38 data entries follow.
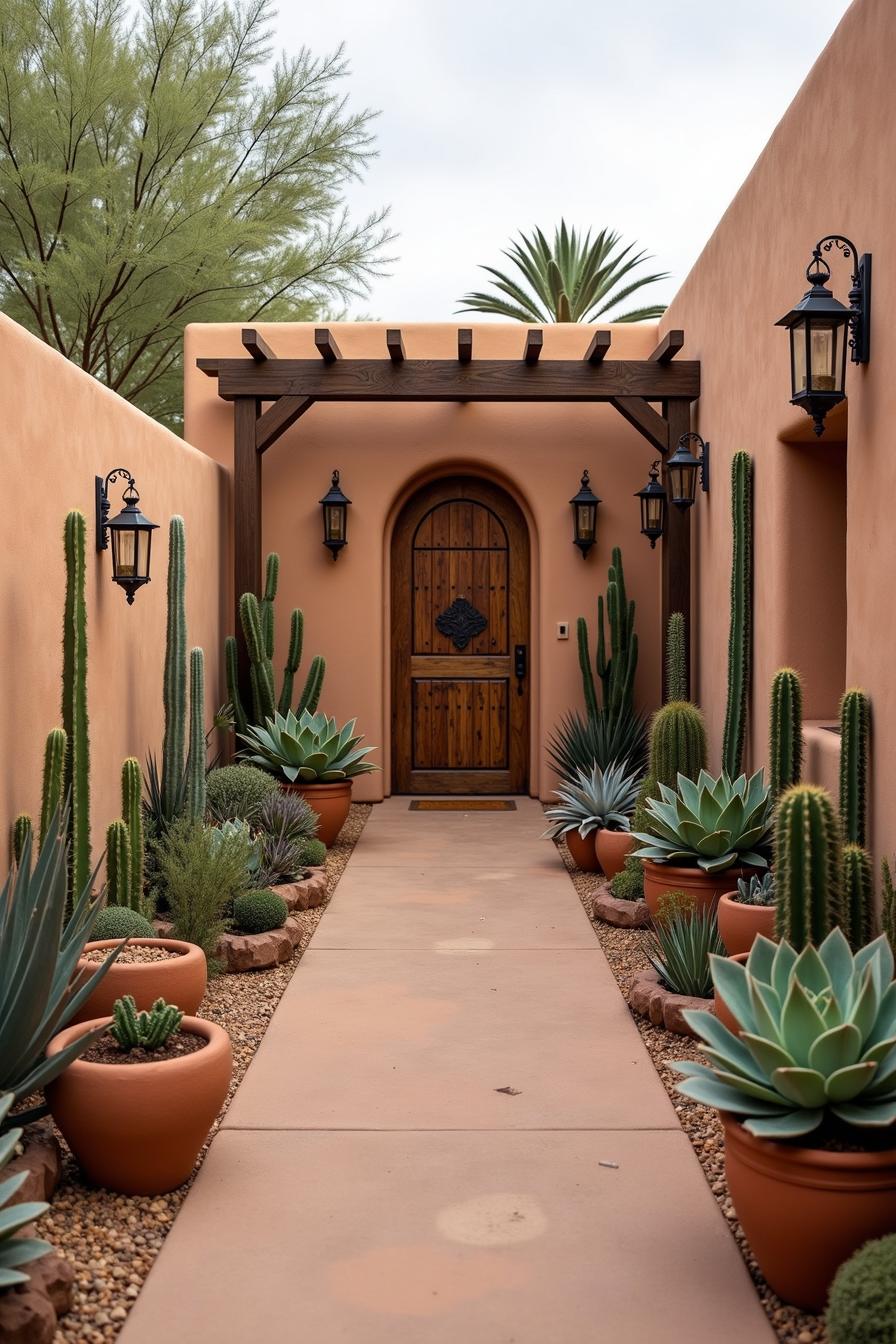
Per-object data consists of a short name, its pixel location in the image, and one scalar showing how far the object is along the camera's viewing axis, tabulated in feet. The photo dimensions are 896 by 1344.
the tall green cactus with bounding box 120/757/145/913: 17.74
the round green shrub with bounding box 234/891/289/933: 20.40
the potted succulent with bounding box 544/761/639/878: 26.03
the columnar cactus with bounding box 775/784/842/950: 12.81
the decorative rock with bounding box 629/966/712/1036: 16.42
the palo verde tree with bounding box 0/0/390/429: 46.68
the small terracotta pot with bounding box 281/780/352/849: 28.48
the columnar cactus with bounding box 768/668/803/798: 18.13
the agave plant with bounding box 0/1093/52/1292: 8.63
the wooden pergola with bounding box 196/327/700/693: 31.73
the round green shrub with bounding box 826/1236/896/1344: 8.32
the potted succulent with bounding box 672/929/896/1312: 9.68
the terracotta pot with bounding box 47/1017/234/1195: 11.57
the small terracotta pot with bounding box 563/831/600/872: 26.55
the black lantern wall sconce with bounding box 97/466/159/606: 20.65
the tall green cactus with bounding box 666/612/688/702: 27.78
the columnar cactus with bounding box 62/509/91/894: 16.65
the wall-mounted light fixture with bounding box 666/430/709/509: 28.53
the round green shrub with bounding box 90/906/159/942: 16.38
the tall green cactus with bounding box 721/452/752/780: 23.76
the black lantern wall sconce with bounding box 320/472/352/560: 34.37
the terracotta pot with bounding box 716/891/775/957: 16.43
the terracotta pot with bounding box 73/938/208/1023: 14.25
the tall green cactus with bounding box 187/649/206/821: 22.16
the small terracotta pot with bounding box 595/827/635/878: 24.72
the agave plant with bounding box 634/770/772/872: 19.49
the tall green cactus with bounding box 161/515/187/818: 22.34
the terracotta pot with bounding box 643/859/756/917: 19.60
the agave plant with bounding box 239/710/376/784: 28.66
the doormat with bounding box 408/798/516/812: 34.78
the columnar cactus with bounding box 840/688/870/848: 16.17
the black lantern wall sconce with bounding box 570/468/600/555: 34.35
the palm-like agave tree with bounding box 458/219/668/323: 59.77
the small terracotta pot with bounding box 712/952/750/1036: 12.69
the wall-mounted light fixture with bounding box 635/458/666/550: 31.94
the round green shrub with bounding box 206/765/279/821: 26.23
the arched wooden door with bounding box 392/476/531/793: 36.50
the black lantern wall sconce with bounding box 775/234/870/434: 16.71
